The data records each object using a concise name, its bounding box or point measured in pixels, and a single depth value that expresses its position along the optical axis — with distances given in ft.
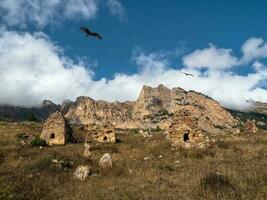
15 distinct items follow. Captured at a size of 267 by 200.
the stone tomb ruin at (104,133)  74.85
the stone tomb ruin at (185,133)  59.59
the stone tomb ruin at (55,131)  69.93
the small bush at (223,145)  57.57
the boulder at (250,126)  95.01
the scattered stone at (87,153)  50.63
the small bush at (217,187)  28.57
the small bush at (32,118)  156.63
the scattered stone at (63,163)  41.48
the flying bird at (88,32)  26.61
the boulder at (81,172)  37.17
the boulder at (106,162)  42.30
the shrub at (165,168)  40.13
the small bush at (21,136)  74.50
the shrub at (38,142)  63.35
